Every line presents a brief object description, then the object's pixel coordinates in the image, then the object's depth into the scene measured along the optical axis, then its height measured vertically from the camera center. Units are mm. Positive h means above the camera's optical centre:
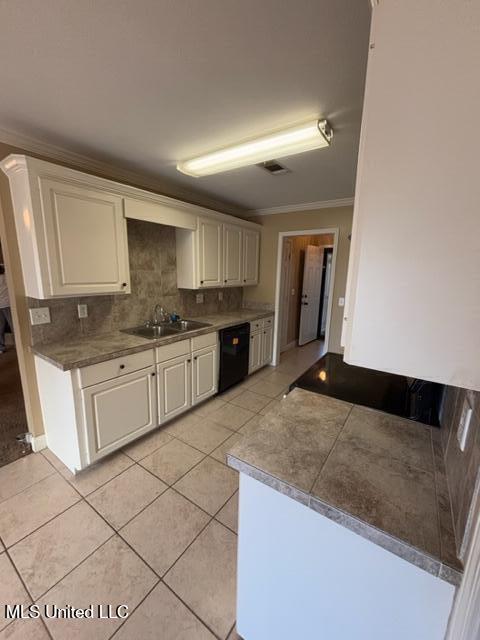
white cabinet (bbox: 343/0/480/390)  490 +161
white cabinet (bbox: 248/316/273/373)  3629 -1032
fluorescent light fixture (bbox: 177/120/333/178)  1643 +857
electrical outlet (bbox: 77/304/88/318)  2260 -360
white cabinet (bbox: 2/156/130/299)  1726 +269
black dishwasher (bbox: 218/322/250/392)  3076 -1004
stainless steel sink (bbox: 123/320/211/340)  2695 -622
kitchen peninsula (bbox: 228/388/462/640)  674 -725
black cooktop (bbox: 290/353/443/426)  1229 -638
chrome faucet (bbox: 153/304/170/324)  2930 -497
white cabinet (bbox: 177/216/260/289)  3000 +204
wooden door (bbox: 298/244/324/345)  5278 -424
